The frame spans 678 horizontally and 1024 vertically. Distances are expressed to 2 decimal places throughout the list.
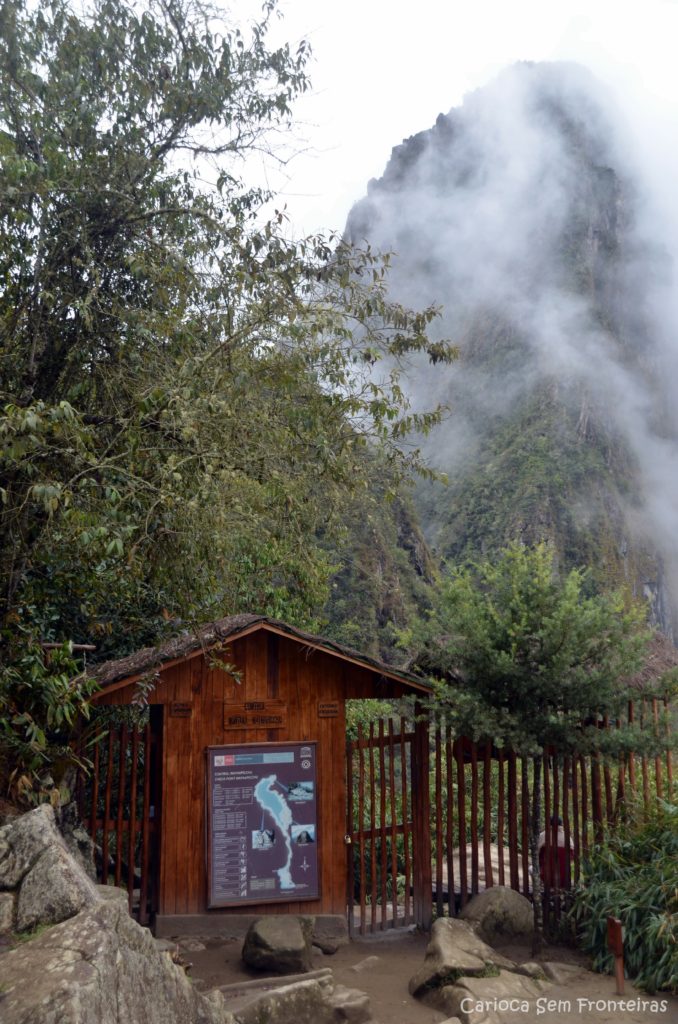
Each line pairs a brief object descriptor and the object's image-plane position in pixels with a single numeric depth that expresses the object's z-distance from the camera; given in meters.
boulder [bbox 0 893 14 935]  4.15
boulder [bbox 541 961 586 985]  6.73
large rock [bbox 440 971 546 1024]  5.89
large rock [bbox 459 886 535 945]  7.61
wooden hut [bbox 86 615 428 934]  7.53
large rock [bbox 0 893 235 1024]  3.39
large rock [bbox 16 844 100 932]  4.22
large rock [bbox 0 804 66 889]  4.48
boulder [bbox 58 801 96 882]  6.81
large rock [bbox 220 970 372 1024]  5.49
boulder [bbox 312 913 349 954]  7.67
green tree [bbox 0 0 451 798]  6.58
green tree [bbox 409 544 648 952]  7.34
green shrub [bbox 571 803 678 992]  6.55
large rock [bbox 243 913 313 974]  6.65
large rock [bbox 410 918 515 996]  6.39
